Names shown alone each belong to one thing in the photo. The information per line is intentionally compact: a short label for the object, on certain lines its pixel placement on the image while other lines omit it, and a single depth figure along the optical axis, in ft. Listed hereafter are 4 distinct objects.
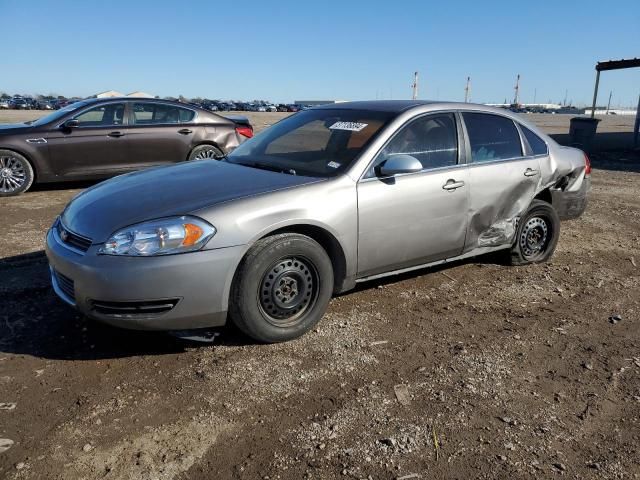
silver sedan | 10.23
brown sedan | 26.30
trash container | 55.67
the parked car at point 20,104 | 176.98
